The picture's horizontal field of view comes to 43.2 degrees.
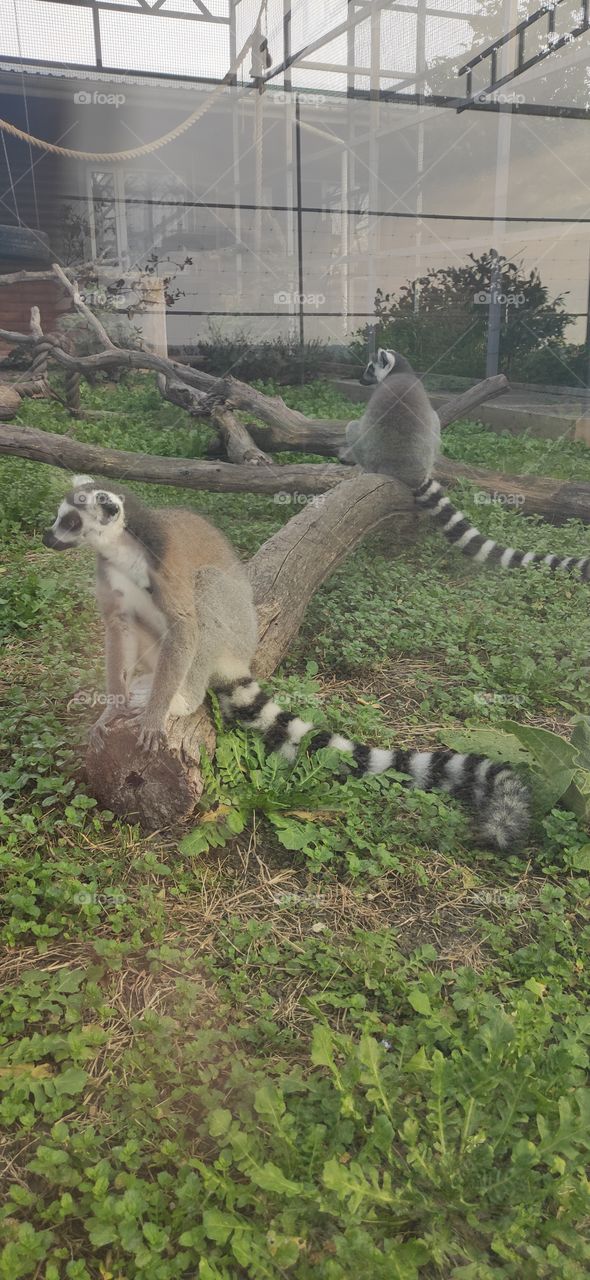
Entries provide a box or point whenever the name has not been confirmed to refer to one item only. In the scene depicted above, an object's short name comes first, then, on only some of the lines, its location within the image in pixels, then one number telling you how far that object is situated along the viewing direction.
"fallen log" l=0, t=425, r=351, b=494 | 3.02
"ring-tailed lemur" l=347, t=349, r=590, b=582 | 3.35
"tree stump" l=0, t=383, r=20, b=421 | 3.14
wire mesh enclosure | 2.68
